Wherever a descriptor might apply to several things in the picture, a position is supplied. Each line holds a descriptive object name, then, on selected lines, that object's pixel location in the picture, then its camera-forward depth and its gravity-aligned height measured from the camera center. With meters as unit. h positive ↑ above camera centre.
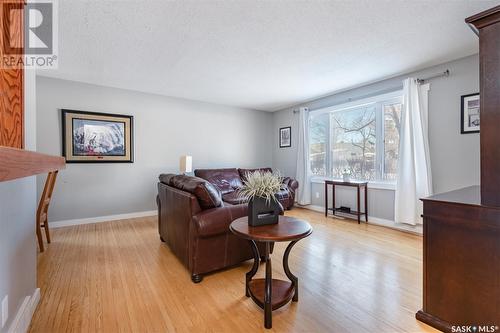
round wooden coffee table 1.53 -0.73
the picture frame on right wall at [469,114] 2.90 +0.63
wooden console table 4.00 -0.47
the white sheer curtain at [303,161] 5.13 +0.08
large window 3.86 +0.48
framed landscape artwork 3.77 +0.48
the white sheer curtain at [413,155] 3.32 +0.14
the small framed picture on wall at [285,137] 5.75 +0.71
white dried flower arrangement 1.73 -0.16
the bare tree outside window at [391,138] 3.78 +0.43
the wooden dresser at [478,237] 1.30 -0.44
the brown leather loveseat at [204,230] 2.08 -0.60
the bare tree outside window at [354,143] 4.16 +0.42
